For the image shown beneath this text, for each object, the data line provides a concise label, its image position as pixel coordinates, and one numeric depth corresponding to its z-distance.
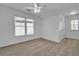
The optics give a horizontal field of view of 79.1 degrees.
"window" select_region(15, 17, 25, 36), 3.48
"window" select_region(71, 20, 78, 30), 5.00
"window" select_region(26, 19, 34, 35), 4.18
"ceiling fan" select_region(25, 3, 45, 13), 2.22
